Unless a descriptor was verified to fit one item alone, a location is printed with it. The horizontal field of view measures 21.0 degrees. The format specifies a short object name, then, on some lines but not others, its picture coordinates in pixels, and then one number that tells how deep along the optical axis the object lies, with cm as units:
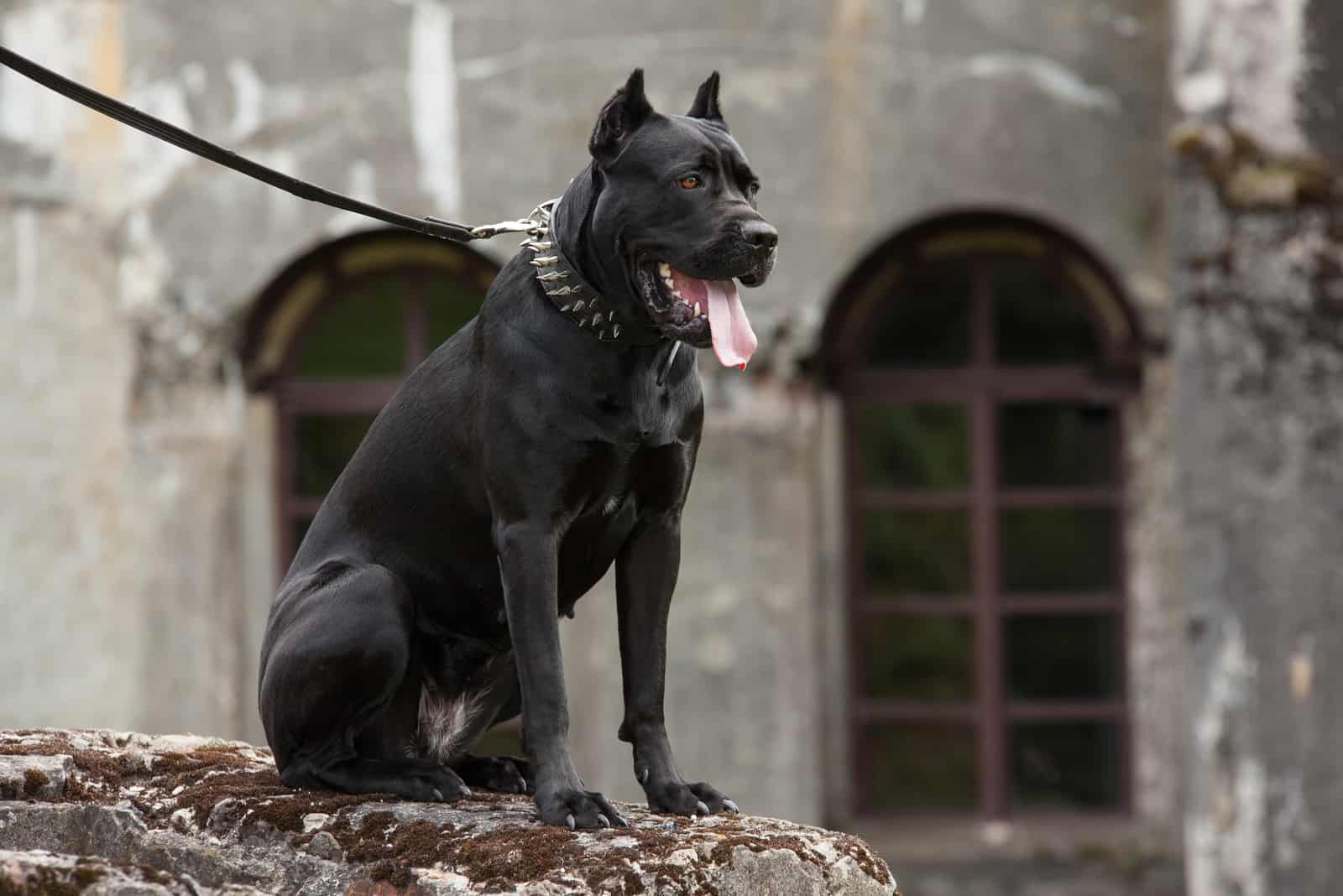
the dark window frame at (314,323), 1568
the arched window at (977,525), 1572
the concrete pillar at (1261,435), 1370
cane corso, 585
